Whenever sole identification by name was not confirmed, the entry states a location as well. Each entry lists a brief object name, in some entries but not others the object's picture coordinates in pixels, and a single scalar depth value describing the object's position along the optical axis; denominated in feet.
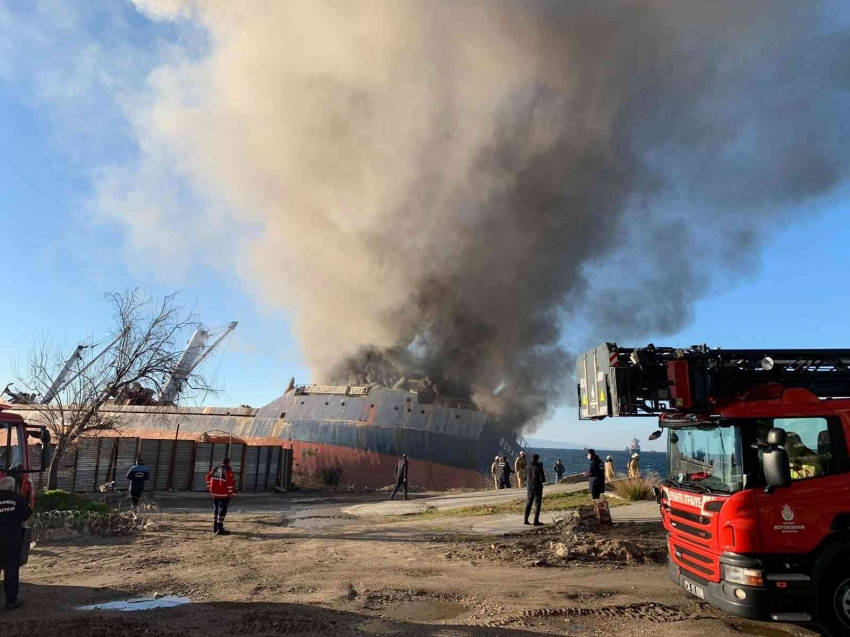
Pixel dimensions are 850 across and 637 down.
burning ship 113.19
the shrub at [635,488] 47.85
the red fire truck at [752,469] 16.33
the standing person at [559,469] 90.21
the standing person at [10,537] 19.43
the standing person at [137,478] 51.19
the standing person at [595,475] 44.16
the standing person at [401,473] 65.35
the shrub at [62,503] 38.86
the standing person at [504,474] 78.23
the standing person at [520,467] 82.81
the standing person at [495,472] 79.82
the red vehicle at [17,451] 24.57
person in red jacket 37.96
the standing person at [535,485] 38.83
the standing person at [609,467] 69.19
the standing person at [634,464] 62.49
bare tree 48.65
